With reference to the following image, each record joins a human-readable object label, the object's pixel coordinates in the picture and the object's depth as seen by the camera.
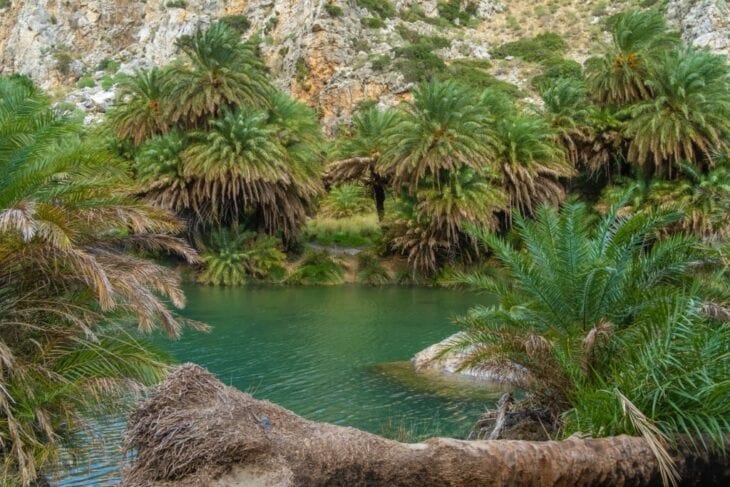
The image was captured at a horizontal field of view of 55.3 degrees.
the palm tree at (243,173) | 28.30
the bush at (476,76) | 47.16
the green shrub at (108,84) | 55.69
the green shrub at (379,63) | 48.05
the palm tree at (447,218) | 28.16
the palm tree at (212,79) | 29.03
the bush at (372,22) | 52.44
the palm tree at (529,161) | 29.48
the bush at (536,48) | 52.66
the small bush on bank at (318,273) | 29.95
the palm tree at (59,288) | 6.80
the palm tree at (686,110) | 26.78
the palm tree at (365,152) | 32.50
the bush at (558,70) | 47.47
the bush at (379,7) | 53.51
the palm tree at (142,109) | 31.14
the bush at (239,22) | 56.75
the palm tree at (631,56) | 28.70
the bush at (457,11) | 59.00
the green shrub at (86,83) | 57.62
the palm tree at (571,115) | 30.61
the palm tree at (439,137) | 27.75
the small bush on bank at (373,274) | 30.11
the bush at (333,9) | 49.66
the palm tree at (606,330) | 6.40
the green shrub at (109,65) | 60.04
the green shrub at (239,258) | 29.59
